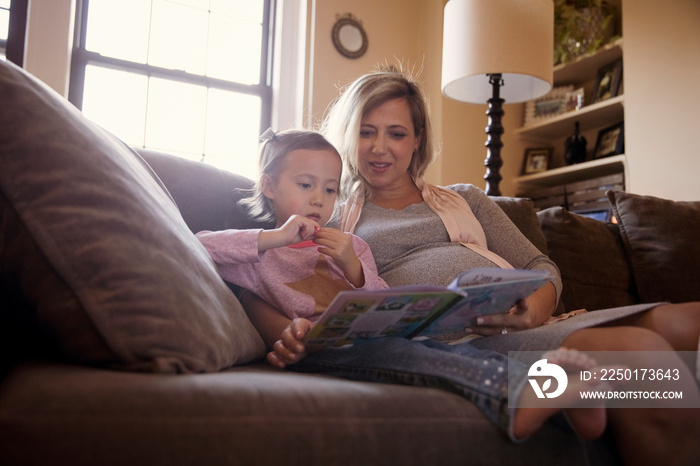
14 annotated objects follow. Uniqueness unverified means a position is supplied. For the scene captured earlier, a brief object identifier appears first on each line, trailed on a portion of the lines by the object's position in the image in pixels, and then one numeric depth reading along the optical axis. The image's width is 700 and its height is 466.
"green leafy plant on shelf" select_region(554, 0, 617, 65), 3.43
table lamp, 2.31
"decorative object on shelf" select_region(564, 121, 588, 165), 3.65
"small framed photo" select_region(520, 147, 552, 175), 3.99
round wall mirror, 3.65
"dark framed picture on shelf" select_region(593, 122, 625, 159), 3.39
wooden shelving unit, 3.42
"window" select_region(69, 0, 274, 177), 3.25
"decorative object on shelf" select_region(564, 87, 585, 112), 3.71
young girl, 1.11
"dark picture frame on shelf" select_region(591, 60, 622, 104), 3.39
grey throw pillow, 0.69
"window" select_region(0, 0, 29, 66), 2.92
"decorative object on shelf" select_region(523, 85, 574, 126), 3.82
